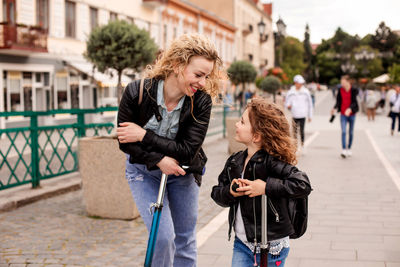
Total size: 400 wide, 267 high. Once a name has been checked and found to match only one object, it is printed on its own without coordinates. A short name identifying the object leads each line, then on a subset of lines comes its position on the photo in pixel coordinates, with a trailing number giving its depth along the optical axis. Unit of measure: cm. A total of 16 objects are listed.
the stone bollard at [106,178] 630
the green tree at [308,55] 13762
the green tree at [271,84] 2003
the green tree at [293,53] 10124
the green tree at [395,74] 3869
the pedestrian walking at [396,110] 1797
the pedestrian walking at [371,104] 2870
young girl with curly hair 285
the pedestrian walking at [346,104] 1203
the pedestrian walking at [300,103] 1261
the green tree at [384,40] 11912
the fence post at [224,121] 1843
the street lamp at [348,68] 5112
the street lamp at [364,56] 3850
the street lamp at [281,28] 2489
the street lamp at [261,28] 2983
